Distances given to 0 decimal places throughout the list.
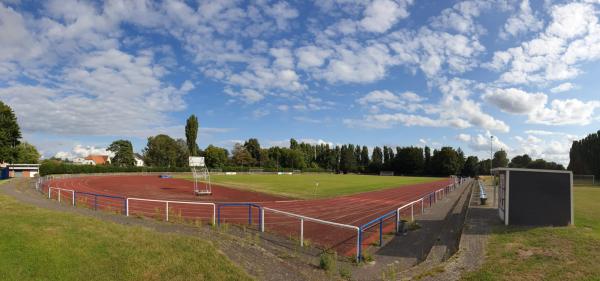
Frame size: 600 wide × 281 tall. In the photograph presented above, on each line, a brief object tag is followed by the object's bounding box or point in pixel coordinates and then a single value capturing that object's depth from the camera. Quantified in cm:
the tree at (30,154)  8131
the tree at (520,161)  12628
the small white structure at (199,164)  3481
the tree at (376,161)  13625
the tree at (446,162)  11619
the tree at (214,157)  11312
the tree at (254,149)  13188
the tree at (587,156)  8379
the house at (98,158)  16292
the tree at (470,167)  11956
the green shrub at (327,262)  878
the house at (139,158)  16062
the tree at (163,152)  11191
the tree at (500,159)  12357
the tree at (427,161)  12400
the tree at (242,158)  12369
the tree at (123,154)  11644
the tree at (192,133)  9631
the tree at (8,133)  5359
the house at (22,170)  5959
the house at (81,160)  15262
